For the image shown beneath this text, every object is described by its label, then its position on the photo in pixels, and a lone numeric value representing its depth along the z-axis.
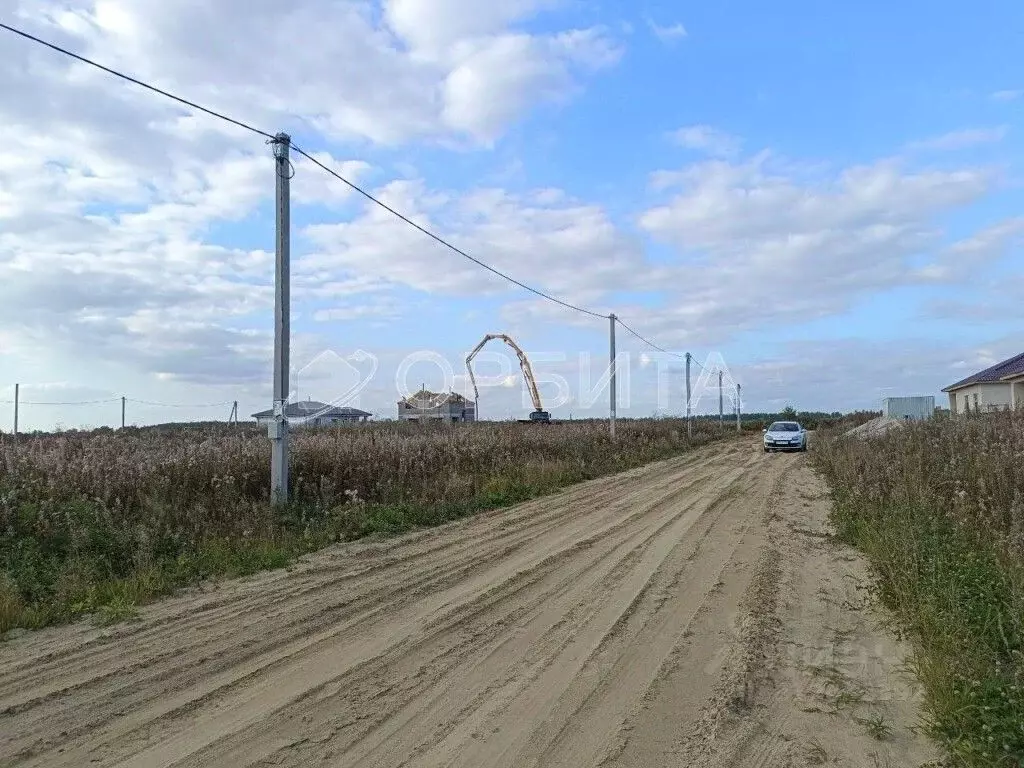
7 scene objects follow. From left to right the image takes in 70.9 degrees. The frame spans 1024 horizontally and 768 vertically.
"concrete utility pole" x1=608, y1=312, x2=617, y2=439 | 27.27
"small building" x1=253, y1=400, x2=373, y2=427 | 26.57
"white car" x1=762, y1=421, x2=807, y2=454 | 31.98
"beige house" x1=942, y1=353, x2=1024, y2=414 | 33.84
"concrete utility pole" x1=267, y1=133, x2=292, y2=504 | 10.53
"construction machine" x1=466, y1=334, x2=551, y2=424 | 47.99
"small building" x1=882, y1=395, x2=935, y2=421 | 44.16
